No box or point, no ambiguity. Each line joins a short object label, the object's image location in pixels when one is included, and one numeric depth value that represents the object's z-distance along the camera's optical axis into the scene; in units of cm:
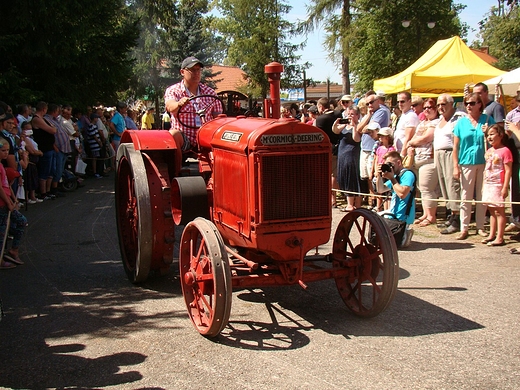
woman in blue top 777
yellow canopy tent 1325
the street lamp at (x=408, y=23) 2505
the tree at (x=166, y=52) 4019
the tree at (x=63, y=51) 1294
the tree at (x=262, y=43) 3634
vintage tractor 445
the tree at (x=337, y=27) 2906
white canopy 985
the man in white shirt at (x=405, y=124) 934
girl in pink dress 735
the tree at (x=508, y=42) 4147
